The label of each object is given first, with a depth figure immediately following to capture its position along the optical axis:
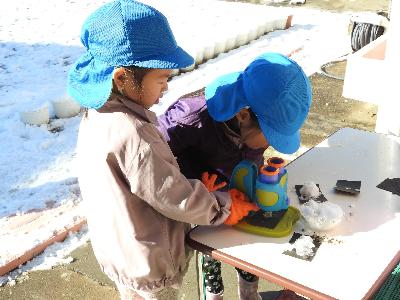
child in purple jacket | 1.88
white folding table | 1.57
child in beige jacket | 1.60
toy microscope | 1.84
